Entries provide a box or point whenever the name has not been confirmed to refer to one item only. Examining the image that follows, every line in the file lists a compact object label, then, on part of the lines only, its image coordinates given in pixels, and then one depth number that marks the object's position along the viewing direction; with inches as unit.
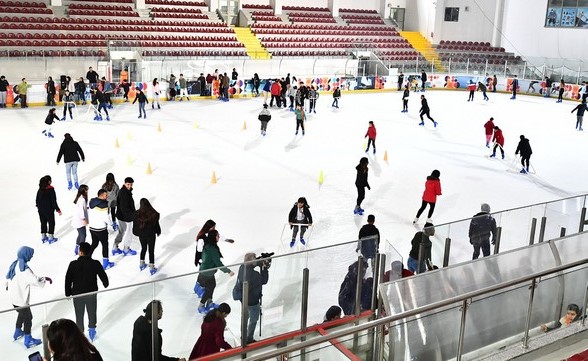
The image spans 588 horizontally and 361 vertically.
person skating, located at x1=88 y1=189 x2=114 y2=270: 377.1
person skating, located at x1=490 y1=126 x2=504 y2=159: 743.1
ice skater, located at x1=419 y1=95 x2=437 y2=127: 951.0
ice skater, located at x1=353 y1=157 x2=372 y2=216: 516.1
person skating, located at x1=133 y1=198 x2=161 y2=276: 372.5
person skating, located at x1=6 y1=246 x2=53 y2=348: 284.5
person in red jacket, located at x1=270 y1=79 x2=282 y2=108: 1120.8
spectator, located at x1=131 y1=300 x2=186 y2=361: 239.3
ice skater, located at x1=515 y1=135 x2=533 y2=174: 678.5
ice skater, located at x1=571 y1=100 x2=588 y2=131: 970.7
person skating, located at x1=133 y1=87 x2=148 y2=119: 931.0
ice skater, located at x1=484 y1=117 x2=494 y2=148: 794.2
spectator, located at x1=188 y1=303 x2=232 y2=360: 254.2
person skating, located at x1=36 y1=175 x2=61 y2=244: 420.5
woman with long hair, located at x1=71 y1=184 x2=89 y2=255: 399.2
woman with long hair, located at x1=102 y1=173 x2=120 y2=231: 429.4
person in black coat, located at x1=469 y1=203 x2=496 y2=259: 358.3
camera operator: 267.9
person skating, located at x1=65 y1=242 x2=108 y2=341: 290.4
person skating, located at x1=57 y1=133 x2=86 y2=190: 530.0
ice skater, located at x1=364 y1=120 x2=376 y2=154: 735.7
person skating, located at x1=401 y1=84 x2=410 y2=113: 1068.8
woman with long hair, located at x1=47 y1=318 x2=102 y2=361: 159.3
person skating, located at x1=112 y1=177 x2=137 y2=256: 410.6
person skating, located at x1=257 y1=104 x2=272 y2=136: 833.5
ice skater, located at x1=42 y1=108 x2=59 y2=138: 706.2
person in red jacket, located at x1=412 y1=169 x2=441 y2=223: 491.5
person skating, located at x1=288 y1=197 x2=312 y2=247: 433.7
